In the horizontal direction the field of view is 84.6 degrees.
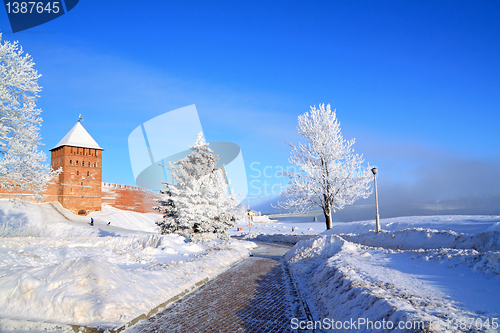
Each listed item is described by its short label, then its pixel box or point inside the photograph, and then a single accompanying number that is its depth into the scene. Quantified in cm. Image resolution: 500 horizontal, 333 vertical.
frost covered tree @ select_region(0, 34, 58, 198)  1369
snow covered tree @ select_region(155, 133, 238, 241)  1734
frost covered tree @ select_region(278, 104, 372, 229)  2066
